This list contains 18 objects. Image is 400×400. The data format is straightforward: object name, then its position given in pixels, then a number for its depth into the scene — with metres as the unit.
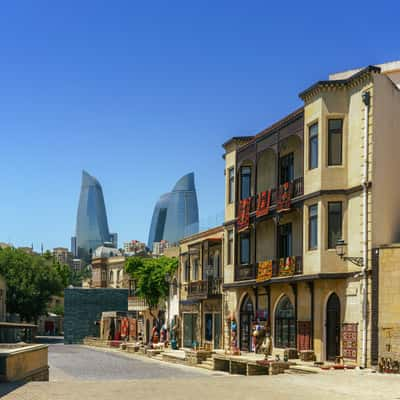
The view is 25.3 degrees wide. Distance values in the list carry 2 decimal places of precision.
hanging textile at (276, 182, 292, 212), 34.94
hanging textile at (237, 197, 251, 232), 40.25
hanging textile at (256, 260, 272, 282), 37.25
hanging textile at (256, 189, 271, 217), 37.69
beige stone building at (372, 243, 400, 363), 28.22
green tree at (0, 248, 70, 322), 86.12
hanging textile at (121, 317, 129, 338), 74.06
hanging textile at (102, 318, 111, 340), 76.97
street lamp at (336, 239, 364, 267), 29.62
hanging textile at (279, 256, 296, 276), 34.58
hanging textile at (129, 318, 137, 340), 72.62
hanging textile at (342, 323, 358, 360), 30.00
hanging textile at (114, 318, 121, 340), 75.12
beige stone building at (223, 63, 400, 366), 29.94
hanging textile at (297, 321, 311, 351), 33.19
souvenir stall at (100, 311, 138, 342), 73.06
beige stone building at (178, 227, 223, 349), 47.72
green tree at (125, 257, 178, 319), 61.28
